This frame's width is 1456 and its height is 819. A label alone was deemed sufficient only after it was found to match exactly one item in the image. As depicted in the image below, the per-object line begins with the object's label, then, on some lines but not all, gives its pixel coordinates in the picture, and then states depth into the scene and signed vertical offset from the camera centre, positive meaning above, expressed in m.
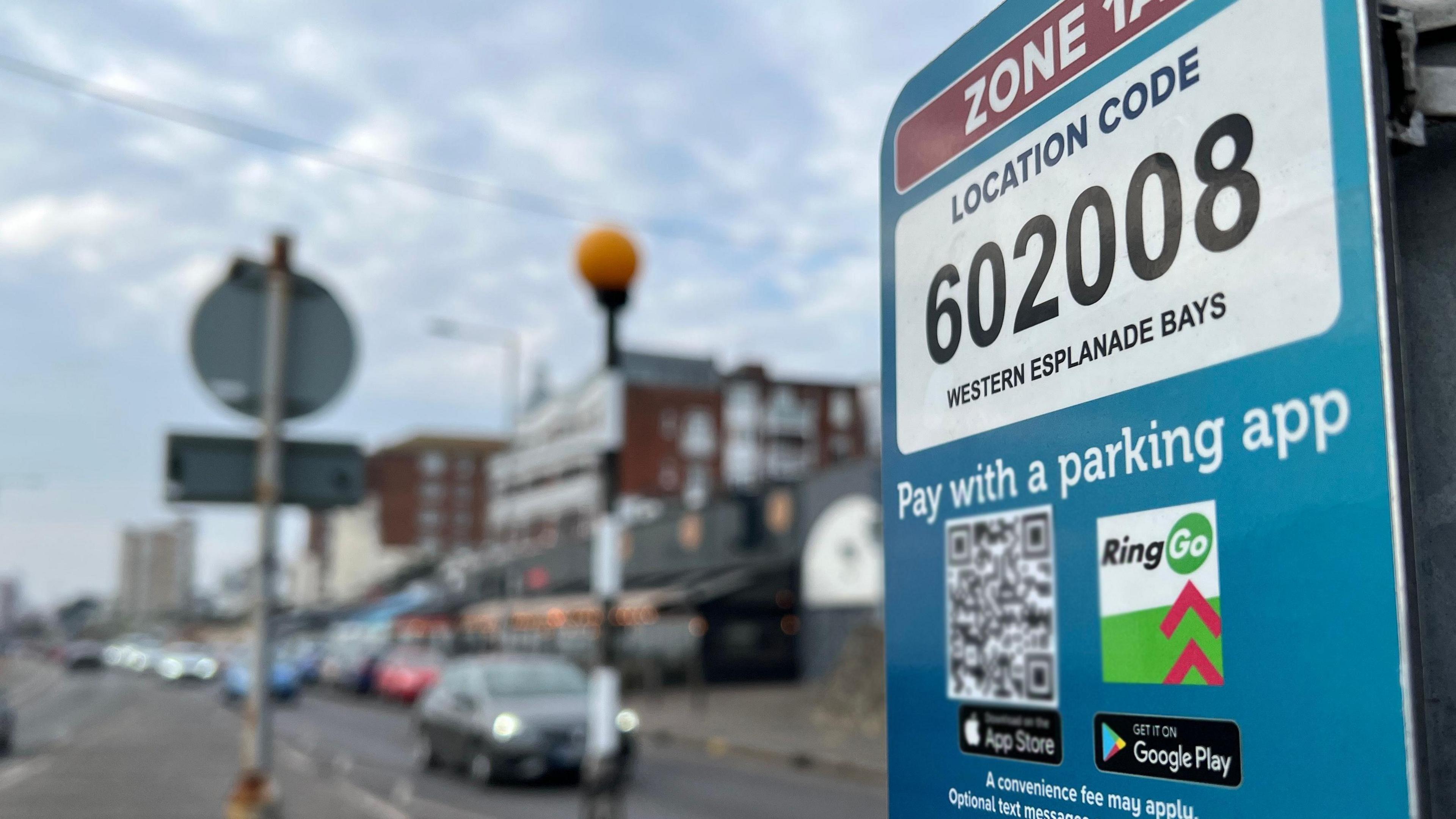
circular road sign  5.49 +1.18
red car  33.34 -1.82
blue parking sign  1.22 +0.22
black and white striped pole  5.12 +0.18
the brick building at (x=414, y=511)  107.38 +8.48
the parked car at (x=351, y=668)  40.41 -2.15
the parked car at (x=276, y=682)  35.00 -2.22
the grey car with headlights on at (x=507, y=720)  13.91 -1.32
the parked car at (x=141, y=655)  75.19 -3.09
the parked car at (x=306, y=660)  50.47 -2.23
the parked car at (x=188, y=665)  55.66 -2.70
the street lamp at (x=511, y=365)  35.69 +7.24
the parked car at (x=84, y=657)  72.69 -3.02
